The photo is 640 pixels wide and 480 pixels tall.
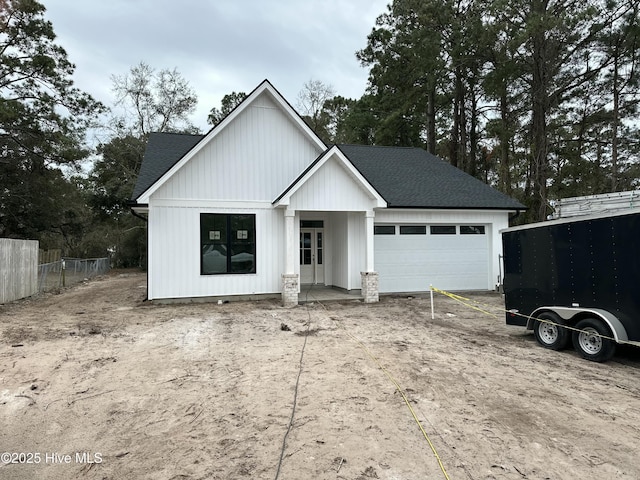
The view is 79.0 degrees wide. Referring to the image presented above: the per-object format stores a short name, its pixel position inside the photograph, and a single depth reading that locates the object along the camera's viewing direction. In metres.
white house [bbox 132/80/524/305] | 11.44
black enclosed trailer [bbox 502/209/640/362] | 5.74
